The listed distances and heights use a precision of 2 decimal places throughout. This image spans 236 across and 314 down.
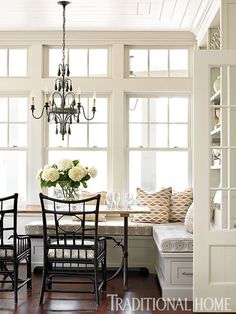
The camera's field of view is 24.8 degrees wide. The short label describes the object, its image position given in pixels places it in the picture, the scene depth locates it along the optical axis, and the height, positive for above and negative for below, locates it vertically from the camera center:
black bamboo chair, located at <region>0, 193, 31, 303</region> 4.84 -0.83
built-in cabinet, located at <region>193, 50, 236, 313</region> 4.43 -0.28
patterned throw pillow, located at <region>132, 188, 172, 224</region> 6.49 -0.49
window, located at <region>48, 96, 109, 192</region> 7.04 +0.27
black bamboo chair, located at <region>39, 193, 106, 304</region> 4.78 -0.82
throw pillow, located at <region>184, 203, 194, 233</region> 5.46 -0.60
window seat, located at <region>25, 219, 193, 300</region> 5.45 -0.86
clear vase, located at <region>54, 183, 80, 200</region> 5.52 -0.29
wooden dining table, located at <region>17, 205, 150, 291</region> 5.24 -0.48
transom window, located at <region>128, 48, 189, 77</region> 7.02 +1.32
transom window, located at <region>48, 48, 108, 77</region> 7.04 +1.35
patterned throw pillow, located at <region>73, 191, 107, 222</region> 6.46 -0.47
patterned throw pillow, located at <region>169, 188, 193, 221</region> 6.62 -0.50
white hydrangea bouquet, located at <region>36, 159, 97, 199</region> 5.41 -0.12
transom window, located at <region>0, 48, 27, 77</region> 7.02 +1.33
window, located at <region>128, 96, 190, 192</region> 7.04 +0.31
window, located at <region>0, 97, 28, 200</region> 7.04 +0.27
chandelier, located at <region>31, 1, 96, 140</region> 5.75 +0.60
